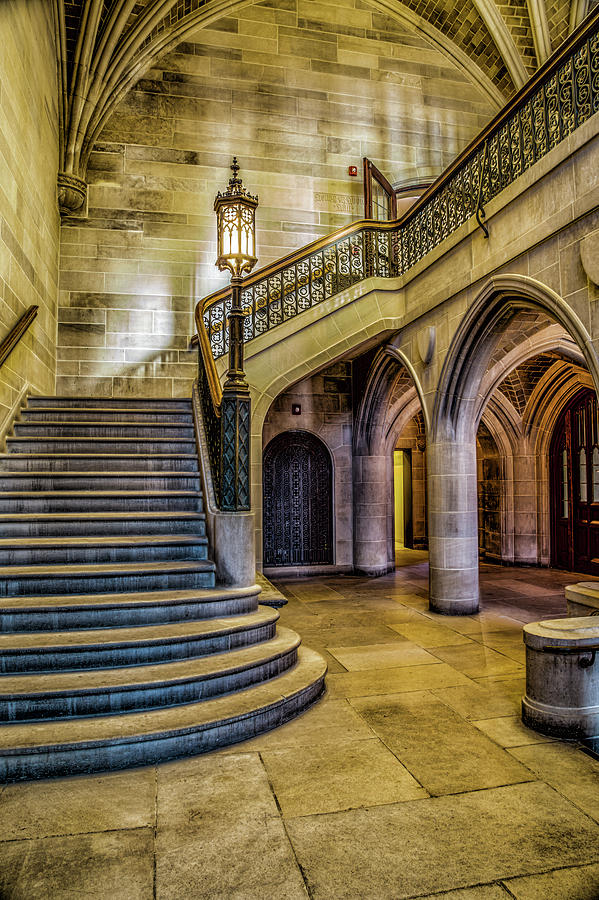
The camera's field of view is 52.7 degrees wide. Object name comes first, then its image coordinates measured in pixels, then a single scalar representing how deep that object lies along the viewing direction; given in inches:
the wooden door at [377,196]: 394.9
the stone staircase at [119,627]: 128.3
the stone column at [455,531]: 271.6
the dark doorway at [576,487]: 387.5
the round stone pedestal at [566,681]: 138.4
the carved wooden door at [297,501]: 392.5
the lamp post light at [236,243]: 199.5
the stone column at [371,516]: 387.9
